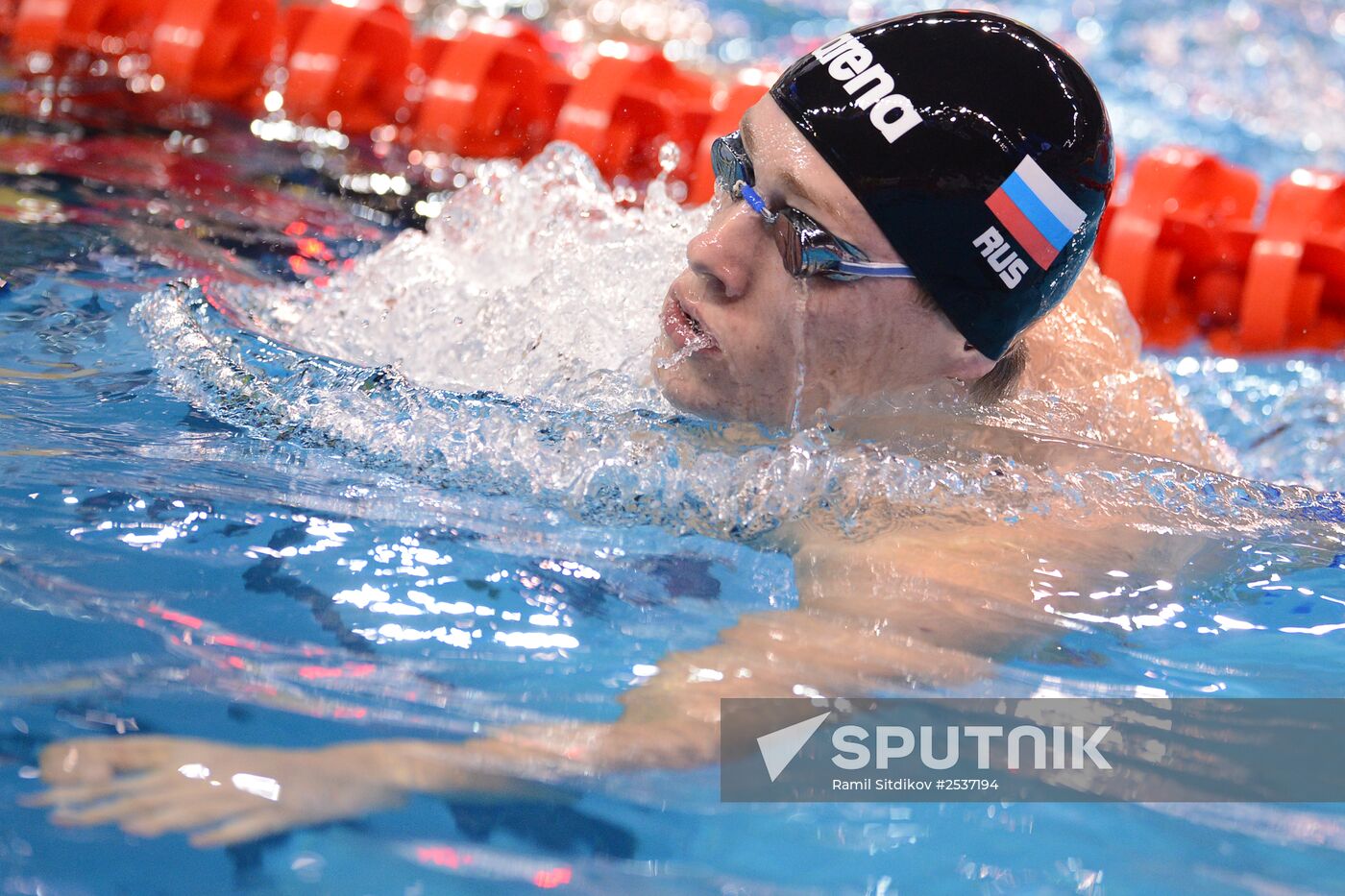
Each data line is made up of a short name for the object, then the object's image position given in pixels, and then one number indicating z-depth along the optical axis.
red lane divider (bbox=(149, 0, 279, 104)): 7.08
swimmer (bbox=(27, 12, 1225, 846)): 2.95
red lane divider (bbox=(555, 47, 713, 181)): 6.91
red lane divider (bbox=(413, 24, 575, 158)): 7.07
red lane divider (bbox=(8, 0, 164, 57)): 7.18
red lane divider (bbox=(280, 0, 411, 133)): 7.07
